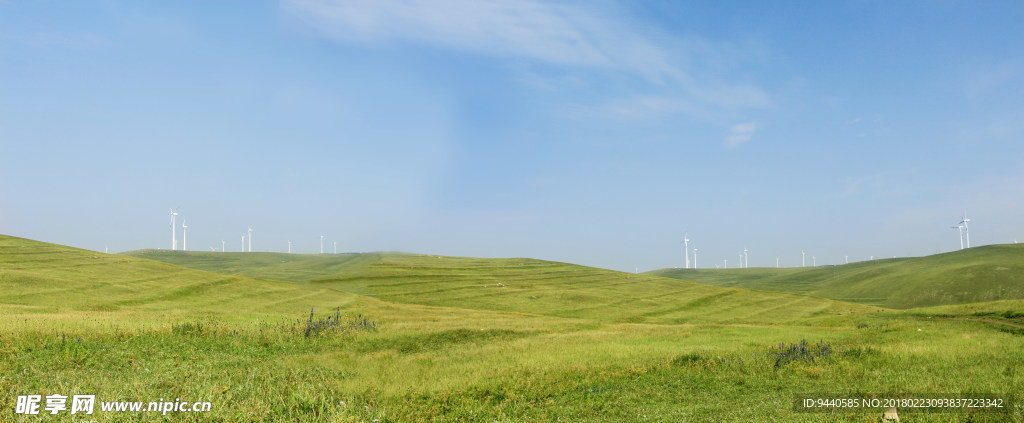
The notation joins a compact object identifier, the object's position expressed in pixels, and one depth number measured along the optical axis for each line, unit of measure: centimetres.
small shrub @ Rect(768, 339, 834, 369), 2088
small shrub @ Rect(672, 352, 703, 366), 2073
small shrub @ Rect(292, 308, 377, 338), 2883
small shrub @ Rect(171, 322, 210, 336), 2642
